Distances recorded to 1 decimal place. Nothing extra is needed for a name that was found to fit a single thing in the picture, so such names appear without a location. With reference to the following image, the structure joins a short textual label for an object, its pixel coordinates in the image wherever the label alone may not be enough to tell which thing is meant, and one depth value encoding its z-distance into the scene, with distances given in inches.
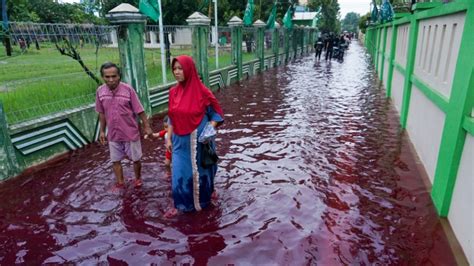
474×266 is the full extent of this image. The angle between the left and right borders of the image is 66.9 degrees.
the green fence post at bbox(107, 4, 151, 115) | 268.1
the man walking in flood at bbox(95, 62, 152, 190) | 161.3
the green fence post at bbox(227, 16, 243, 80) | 519.5
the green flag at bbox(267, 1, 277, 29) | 690.8
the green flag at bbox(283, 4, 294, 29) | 857.5
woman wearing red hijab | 137.6
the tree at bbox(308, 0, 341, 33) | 2016.5
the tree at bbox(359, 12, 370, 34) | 2021.2
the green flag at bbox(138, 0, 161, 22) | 305.3
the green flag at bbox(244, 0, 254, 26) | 581.0
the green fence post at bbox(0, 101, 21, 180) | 180.4
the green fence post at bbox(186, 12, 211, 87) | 397.1
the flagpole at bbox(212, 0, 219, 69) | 472.4
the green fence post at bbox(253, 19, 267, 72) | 637.3
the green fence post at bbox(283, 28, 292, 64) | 867.4
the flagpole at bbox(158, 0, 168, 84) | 339.0
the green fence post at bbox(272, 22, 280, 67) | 759.1
